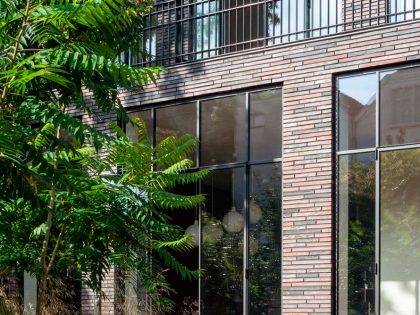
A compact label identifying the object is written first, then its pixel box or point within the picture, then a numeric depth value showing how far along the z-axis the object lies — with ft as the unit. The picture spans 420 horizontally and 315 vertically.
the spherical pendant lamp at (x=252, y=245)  50.85
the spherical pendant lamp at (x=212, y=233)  52.49
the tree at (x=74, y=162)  22.88
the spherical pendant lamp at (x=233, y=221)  51.65
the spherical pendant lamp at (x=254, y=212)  50.98
